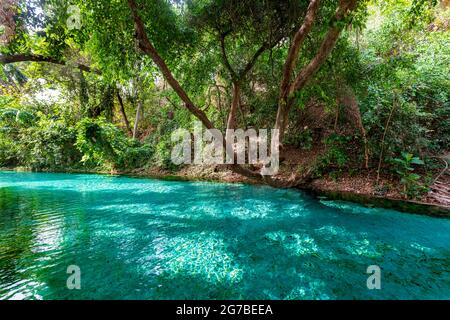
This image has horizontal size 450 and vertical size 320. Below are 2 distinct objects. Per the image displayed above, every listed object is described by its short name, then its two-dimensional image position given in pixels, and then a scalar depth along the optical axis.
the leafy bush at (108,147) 11.07
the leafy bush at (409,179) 6.09
